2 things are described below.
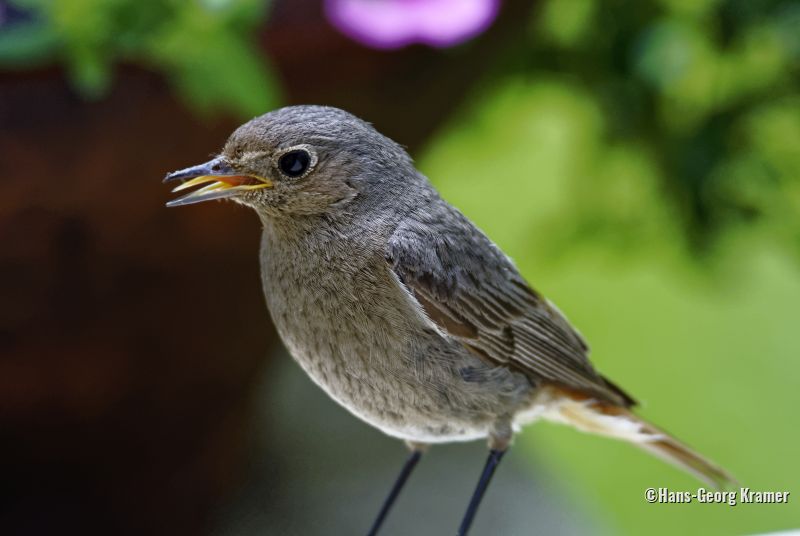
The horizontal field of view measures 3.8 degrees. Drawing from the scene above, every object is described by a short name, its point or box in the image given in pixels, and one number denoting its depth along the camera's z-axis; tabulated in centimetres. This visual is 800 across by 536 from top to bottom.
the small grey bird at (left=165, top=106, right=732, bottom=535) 234
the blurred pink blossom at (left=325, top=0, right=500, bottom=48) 244
